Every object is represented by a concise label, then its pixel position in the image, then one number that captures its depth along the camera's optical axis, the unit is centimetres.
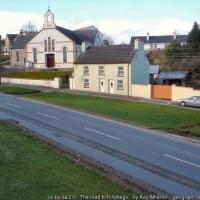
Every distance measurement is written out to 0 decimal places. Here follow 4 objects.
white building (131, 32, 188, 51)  14950
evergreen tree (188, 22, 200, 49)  9469
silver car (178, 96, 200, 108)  4950
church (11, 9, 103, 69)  8344
